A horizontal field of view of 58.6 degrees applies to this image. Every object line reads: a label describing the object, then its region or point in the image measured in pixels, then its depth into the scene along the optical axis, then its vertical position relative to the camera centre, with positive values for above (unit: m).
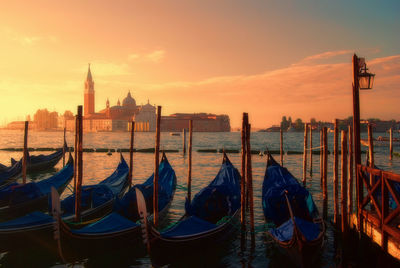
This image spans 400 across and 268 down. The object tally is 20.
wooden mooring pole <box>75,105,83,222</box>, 7.64 -0.80
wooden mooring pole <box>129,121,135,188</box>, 11.76 -0.61
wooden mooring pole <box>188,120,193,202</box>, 11.24 -1.23
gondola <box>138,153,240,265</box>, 6.23 -1.62
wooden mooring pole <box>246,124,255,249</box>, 7.50 -0.93
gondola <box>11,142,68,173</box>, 19.58 -1.12
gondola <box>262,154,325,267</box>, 5.86 -1.50
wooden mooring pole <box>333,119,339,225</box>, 7.66 -0.66
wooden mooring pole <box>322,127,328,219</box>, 8.55 -0.88
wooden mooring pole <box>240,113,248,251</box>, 7.63 -0.93
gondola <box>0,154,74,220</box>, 8.66 -1.45
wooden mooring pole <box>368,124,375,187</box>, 10.41 +0.03
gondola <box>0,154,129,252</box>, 6.73 -1.59
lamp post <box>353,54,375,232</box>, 6.27 +0.88
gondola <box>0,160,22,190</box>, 12.78 -1.22
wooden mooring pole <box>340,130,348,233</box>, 6.78 -0.81
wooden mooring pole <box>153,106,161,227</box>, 7.26 -0.62
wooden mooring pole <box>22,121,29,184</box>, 11.30 -0.64
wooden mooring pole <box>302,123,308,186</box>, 14.44 -0.67
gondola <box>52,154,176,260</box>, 6.27 -1.72
